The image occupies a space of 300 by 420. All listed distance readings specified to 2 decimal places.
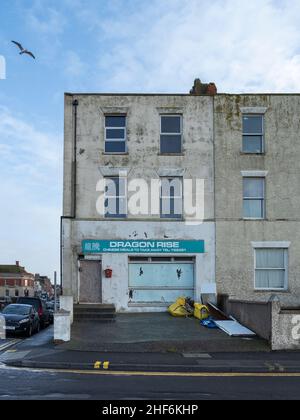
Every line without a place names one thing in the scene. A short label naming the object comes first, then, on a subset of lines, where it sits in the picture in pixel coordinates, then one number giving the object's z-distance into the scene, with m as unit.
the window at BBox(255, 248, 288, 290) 25.08
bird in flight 18.25
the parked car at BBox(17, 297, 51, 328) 30.41
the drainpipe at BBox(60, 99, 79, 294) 24.54
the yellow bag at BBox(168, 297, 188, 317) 23.47
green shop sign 24.55
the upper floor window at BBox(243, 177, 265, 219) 25.34
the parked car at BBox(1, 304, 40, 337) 23.70
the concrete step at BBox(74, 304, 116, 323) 22.36
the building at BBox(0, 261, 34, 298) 121.57
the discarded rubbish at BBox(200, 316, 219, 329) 20.64
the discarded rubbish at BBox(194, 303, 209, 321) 22.55
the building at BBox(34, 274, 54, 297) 150.18
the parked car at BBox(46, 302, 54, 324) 47.13
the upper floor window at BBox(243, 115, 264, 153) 25.78
